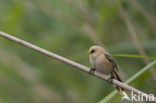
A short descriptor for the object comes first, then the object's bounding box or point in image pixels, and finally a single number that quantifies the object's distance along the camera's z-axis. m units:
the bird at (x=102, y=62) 7.89
